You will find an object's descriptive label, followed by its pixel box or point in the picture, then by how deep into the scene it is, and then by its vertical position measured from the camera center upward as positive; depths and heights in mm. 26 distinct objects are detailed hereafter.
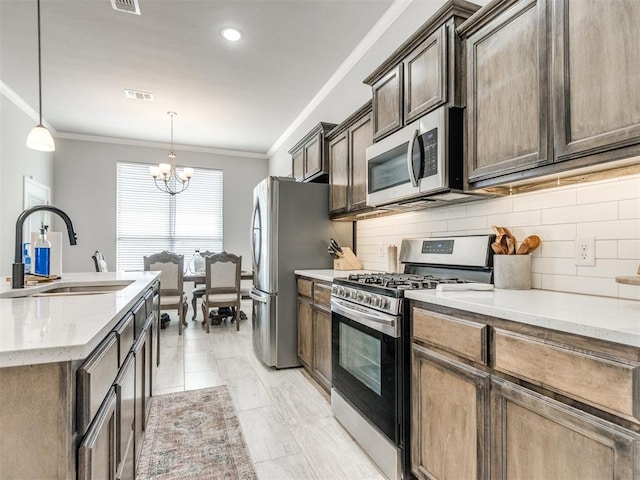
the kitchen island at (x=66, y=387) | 767 -349
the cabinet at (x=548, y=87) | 1149 +604
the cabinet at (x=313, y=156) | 3570 +978
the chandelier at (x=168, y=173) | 4836 +1035
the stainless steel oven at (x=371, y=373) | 1663 -691
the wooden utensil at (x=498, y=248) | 1792 -17
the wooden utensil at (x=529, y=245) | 1700 -2
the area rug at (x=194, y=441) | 1770 -1129
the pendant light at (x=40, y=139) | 2404 +728
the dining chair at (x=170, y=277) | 4586 -424
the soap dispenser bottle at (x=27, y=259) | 2347 -91
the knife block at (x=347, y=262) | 3283 -159
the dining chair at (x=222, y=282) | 4695 -497
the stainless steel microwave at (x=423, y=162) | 1818 +469
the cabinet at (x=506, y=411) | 901 -523
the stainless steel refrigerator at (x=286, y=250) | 3246 -47
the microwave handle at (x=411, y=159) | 1991 +490
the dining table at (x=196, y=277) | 4953 -461
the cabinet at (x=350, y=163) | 2822 +717
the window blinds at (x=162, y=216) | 6074 +516
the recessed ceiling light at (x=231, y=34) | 3045 +1850
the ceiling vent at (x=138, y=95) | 4246 +1834
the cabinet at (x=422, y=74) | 1811 +986
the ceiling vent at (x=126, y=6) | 2664 +1838
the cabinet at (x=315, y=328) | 2629 -679
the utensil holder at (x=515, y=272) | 1701 -132
